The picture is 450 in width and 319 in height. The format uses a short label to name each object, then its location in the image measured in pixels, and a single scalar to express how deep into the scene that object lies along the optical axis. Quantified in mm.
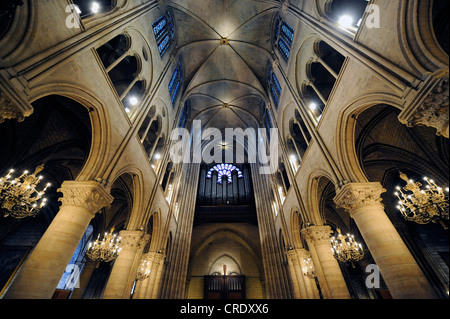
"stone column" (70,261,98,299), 11851
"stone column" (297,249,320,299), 9555
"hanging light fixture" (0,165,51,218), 5539
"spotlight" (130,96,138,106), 8969
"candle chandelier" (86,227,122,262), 7801
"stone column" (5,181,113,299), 4203
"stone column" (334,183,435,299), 4332
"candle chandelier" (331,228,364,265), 7933
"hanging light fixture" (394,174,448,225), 5332
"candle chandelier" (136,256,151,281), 9062
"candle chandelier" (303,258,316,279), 9344
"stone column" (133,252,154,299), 9430
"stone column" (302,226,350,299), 6934
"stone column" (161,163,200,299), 12805
